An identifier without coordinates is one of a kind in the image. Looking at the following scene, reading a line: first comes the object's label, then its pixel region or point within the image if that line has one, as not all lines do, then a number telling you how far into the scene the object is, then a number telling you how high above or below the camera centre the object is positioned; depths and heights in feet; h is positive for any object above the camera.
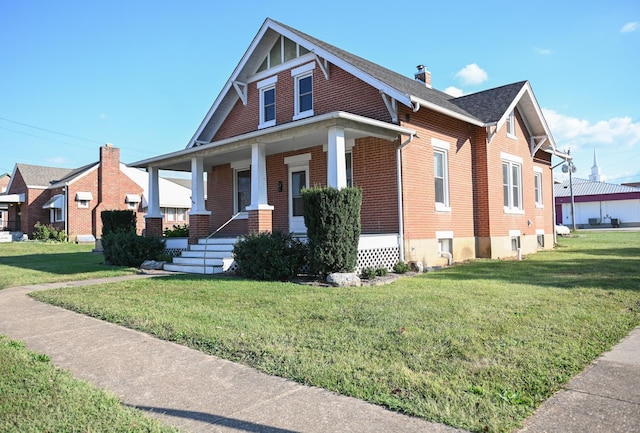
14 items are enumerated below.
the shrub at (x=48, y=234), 103.60 +0.89
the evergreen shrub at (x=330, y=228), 30.89 +0.22
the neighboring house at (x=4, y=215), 128.81 +6.73
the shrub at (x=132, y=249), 45.37 -1.32
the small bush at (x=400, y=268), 37.63 -3.19
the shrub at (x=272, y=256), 32.58 -1.74
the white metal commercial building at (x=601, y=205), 163.84 +7.10
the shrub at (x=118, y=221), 51.93 +1.66
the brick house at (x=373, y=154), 38.70 +7.71
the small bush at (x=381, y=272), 35.60 -3.30
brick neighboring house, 109.70 +10.36
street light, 120.04 +15.10
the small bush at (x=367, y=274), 34.22 -3.29
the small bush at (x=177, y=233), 55.36 +0.18
